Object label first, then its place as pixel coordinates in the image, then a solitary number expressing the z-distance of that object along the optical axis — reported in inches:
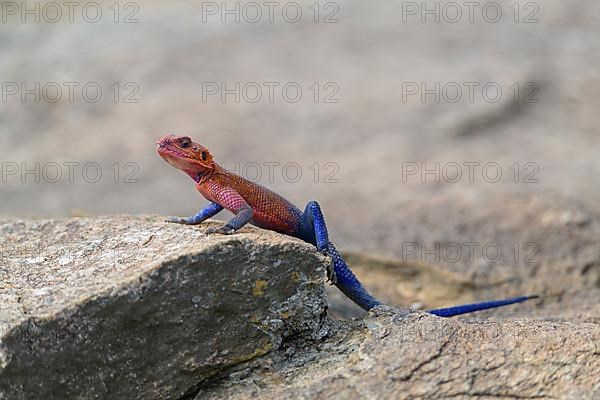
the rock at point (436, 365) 253.4
